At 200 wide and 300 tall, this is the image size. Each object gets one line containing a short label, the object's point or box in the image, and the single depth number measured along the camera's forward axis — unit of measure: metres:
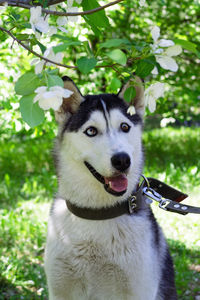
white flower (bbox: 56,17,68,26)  0.92
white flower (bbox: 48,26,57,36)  0.88
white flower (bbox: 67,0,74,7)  0.91
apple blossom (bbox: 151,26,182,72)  0.80
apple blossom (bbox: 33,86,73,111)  0.74
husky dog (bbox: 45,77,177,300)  1.04
